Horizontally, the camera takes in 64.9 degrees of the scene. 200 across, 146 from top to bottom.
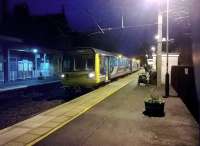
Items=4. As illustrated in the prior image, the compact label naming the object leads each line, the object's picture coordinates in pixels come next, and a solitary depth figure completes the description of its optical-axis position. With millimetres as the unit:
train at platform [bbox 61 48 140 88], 11010
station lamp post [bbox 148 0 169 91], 12580
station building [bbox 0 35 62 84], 17105
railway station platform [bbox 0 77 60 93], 13053
